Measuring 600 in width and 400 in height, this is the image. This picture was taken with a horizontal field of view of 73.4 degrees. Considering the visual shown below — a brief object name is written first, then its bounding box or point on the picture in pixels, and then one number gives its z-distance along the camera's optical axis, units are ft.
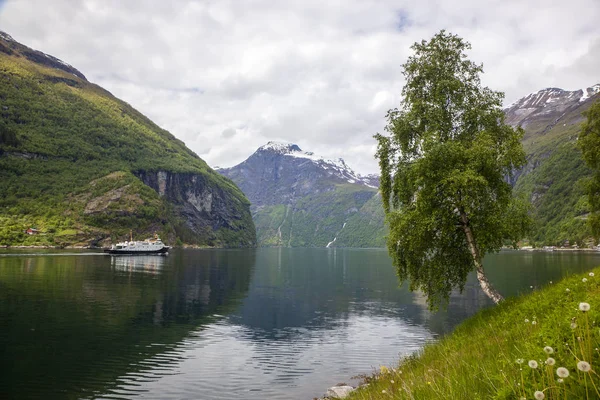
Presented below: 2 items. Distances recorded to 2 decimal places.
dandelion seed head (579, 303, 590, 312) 11.64
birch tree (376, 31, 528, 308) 72.84
